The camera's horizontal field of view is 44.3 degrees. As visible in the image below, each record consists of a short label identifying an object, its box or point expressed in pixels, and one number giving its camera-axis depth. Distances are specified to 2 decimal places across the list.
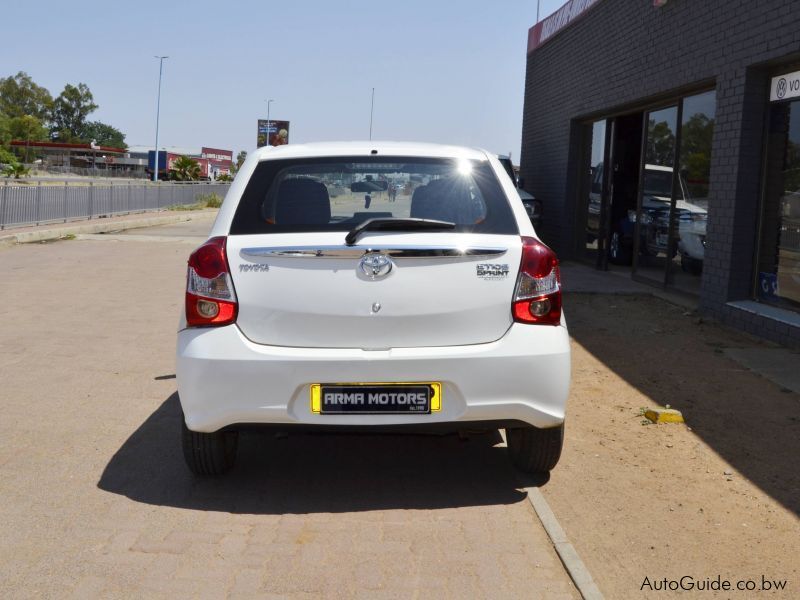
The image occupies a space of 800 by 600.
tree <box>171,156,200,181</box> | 70.69
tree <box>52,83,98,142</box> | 138.12
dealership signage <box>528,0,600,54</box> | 17.33
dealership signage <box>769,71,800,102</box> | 9.25
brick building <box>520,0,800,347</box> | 9.55
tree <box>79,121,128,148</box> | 152.88
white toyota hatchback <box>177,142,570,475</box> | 4.38
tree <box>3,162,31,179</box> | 58.83
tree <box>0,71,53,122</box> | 128.38
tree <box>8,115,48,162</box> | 114.88
